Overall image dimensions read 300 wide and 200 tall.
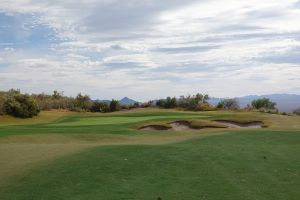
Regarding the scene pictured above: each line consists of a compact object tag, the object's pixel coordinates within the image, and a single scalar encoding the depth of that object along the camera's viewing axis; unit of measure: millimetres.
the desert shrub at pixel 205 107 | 61500
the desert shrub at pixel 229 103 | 66544
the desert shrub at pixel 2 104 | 46531
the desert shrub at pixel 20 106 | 46719
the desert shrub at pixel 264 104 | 68438
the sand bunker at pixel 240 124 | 38388
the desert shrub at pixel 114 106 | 64312
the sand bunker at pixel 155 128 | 35741
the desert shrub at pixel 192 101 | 65363
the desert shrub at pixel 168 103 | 64438
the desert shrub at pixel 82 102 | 67238
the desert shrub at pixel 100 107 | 65062
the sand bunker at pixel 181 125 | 36406
